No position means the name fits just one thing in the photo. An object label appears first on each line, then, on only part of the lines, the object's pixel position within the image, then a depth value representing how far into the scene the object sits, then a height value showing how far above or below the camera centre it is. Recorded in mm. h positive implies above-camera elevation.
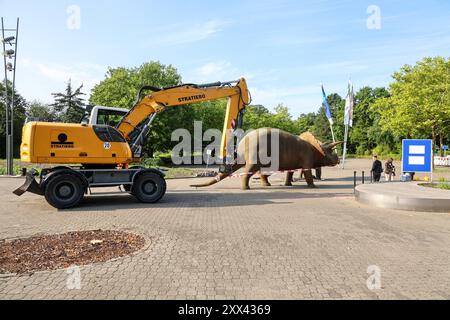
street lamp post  23078 +5981
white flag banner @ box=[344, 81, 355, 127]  31734 +4262
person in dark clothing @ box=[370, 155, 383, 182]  18422 -789
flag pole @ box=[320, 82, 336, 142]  33338 +4678
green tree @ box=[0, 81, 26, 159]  41469 +4612
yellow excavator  11547 +54
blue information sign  15039 -47
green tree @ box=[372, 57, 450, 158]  33031 +5354
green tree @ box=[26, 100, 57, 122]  60794 +8143
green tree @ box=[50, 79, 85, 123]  60406 +9373
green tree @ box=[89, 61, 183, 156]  35656 +6519
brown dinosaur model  17188 +10
